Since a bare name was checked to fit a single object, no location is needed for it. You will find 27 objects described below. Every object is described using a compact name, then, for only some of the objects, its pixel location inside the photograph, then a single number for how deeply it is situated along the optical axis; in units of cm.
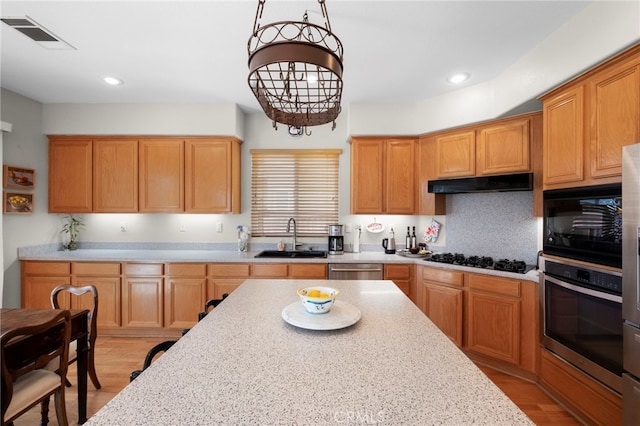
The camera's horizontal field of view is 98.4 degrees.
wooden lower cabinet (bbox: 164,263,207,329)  301
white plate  112
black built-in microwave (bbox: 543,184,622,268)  157
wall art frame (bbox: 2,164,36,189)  289
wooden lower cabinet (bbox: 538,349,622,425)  160
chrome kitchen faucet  351
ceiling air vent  189
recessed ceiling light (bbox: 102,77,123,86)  267
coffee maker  342
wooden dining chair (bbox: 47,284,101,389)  193
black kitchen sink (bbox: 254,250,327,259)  331
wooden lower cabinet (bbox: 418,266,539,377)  227
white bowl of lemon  120
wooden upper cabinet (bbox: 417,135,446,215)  312
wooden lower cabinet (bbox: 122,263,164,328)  302
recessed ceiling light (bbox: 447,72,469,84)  257
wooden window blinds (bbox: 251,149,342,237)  361
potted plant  346
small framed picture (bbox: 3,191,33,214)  288
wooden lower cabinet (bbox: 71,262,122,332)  301
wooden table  141
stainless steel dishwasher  296
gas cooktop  244
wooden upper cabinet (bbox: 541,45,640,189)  154
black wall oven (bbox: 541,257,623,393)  158
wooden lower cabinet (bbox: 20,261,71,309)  301
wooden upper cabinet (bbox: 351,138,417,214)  324
